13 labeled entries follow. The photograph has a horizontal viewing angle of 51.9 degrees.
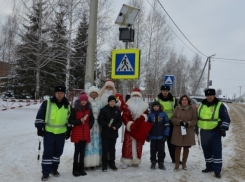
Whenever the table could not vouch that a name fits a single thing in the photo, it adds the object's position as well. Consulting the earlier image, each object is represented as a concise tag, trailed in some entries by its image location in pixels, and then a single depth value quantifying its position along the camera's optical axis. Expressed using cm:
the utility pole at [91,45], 686
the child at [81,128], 499
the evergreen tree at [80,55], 2120
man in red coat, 555
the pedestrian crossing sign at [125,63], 648
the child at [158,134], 562
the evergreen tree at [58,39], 1931
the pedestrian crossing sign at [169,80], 1127
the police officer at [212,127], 524
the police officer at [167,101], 599
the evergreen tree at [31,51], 2038
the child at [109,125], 528
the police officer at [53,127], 474
